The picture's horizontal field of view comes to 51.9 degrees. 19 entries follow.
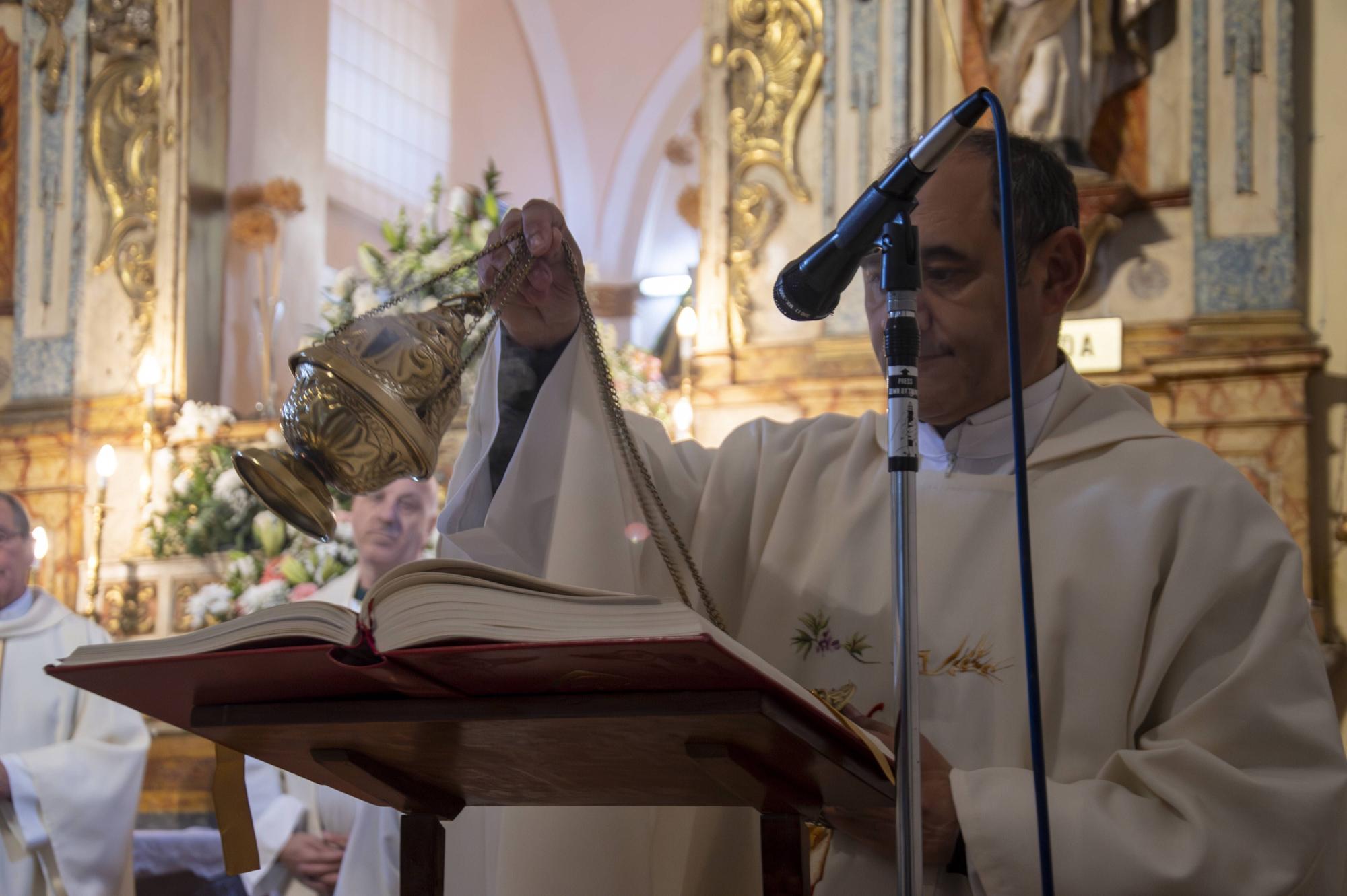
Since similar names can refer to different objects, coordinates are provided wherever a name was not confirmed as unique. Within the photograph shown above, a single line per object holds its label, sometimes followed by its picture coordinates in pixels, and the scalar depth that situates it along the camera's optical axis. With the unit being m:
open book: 1.18
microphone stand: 1.36
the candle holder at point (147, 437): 6.72
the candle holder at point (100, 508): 6.22
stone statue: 5.39
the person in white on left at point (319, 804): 4.82
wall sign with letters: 5.31
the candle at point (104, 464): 6.21
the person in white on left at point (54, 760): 5.14
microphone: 1.47
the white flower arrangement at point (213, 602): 5.85
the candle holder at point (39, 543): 6.07
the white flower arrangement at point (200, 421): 6.77
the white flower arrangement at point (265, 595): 5.36
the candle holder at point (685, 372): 5.44
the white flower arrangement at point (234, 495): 6.21
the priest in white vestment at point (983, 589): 1.78
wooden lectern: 1.29
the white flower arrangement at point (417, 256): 5.80
